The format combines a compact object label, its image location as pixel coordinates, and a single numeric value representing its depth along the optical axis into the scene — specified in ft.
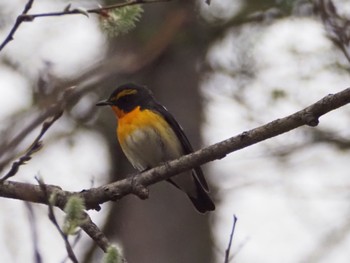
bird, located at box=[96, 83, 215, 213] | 36.42
